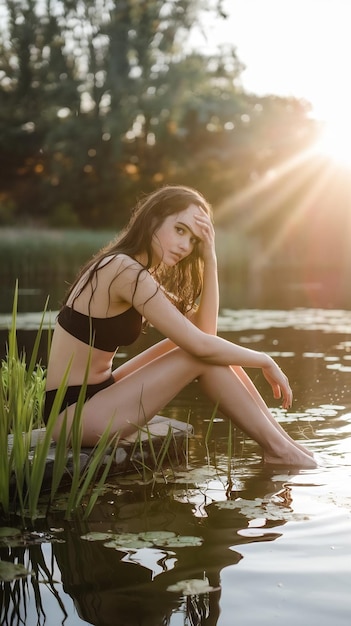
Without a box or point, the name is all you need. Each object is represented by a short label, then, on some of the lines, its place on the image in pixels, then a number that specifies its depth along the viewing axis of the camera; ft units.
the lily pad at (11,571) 8.53
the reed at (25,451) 9.52
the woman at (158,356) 11.73
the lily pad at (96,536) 9.66
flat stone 11.81
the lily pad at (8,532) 9.66
